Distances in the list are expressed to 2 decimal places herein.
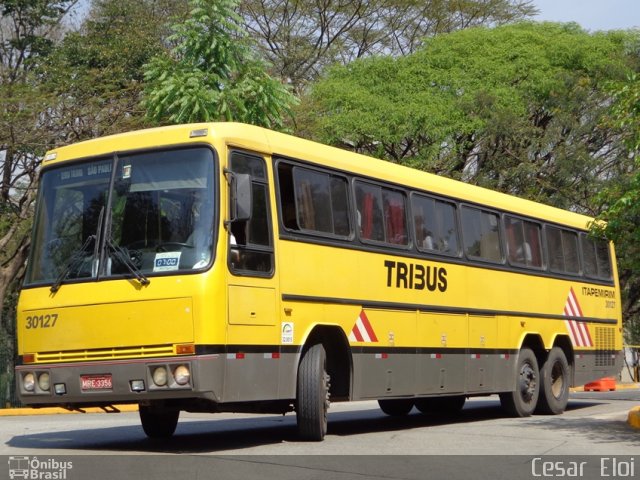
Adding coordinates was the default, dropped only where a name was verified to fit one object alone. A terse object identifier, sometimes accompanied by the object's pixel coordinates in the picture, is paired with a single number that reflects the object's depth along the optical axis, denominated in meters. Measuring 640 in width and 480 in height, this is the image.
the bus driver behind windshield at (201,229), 11.17
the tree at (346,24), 43.56
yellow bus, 11.14
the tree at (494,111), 37.19
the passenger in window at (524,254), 17.92
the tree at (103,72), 29.20
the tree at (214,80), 20.92
